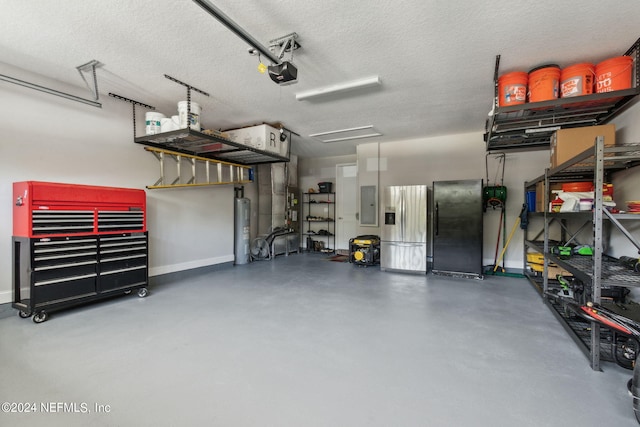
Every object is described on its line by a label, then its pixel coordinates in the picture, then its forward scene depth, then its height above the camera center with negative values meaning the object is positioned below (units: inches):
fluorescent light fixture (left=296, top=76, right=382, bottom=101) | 134.6 +63.7
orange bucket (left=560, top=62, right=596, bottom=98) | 107.3 +52.6
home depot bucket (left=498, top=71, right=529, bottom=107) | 116.3 +53.0
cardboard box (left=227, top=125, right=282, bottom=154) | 189.9 +52.6
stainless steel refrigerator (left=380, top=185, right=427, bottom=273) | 215.5 -15.4
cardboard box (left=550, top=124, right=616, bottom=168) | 114.5 +32.1
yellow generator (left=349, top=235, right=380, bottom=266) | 241.6 -36.0
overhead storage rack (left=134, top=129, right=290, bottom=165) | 149.0 +40.5
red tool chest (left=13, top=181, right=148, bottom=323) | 116.0 -17.0
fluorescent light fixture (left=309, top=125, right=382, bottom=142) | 221.6 +66.2
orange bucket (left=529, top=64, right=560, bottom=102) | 111.1 +53.0
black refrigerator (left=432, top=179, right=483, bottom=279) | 201.9 -12.8
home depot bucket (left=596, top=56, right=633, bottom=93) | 102.1 +52.5
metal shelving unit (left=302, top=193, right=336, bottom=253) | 324.8 -8.1
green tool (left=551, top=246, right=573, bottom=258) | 133.6 -19.9
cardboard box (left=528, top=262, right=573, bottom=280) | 151.1 -34.4
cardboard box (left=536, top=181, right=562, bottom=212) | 162.7 +11.1
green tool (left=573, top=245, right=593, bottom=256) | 134.3 -19.8
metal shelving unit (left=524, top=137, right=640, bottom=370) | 81.1 -20.1
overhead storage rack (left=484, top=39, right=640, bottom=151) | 104.6 +44.9
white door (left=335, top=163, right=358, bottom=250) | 308.8 +8.5
